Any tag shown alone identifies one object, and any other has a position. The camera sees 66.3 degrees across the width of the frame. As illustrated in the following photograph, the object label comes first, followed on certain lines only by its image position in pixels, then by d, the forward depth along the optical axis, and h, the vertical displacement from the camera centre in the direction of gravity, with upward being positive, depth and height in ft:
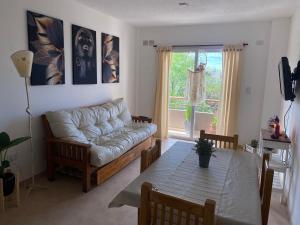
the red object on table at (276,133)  9.60 -1.98
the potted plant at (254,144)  13.85 -3.52
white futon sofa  9.07 -2.77
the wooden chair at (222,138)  7.67 -1.86
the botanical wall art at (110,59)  13.69 +1.33
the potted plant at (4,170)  7.46 -3.09
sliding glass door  15.54 -0.75
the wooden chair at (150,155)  6.04 -2.03
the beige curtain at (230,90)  14.48 -0.36
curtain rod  14.23 +2.50
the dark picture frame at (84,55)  11.54 +1.26
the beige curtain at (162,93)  16.22 -0.78
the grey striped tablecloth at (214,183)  4.24 -2.25
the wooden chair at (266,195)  4.69 -2.22
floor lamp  7.77 +0.54
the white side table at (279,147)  9.12 -2.46
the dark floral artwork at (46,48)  9.32 +1.29
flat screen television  8.54 +0.23
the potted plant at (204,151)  5.93 -1.73
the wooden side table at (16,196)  8.05 -4.15
